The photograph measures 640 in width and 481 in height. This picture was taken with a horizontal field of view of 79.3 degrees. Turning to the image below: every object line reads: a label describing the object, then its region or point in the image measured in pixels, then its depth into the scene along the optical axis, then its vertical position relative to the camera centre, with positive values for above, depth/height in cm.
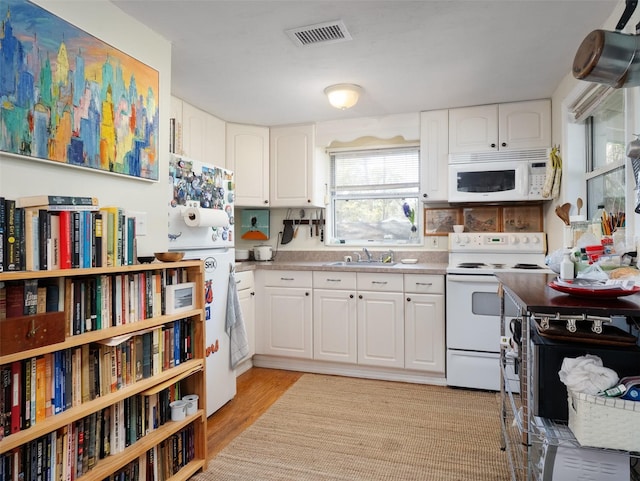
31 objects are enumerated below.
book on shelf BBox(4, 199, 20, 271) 121 +1
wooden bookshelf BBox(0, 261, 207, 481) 123 -59
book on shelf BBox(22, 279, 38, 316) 126 -18
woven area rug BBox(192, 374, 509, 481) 191 -113
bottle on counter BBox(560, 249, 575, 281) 156 -12
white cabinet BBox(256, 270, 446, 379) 301 -63
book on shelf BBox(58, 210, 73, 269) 137 +1
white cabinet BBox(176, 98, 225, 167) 305 +90
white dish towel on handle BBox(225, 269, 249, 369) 263 -60
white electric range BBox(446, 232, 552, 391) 283 -62
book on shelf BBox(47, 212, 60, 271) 134 +1
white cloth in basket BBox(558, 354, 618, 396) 110 -39
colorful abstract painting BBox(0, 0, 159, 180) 139 +61
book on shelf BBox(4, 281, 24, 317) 122 -18
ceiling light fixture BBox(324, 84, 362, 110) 276 +107
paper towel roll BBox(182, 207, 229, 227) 220 +15
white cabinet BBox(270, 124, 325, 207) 365 +71
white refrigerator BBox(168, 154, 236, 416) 220 +4
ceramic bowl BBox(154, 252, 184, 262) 183 -7
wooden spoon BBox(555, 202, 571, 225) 265 +20
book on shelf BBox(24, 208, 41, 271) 127 +1
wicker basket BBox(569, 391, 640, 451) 106 -51
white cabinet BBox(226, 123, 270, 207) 361 +76
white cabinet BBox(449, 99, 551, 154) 304 +93
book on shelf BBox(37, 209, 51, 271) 131 +2
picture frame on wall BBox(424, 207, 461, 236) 355 +20
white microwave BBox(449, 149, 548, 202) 304 +53
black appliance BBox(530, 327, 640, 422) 120 -41
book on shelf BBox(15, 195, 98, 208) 132 +15
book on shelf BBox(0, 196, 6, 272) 119 +3
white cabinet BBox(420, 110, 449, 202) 329 +75
